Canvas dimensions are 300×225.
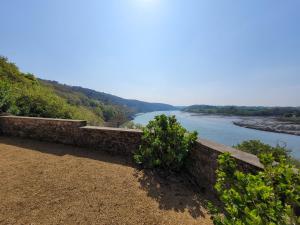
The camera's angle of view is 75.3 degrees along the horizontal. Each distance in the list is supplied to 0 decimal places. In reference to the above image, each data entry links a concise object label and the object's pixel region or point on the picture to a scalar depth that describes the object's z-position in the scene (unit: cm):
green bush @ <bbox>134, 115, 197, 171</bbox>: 441
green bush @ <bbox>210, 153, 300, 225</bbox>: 147
